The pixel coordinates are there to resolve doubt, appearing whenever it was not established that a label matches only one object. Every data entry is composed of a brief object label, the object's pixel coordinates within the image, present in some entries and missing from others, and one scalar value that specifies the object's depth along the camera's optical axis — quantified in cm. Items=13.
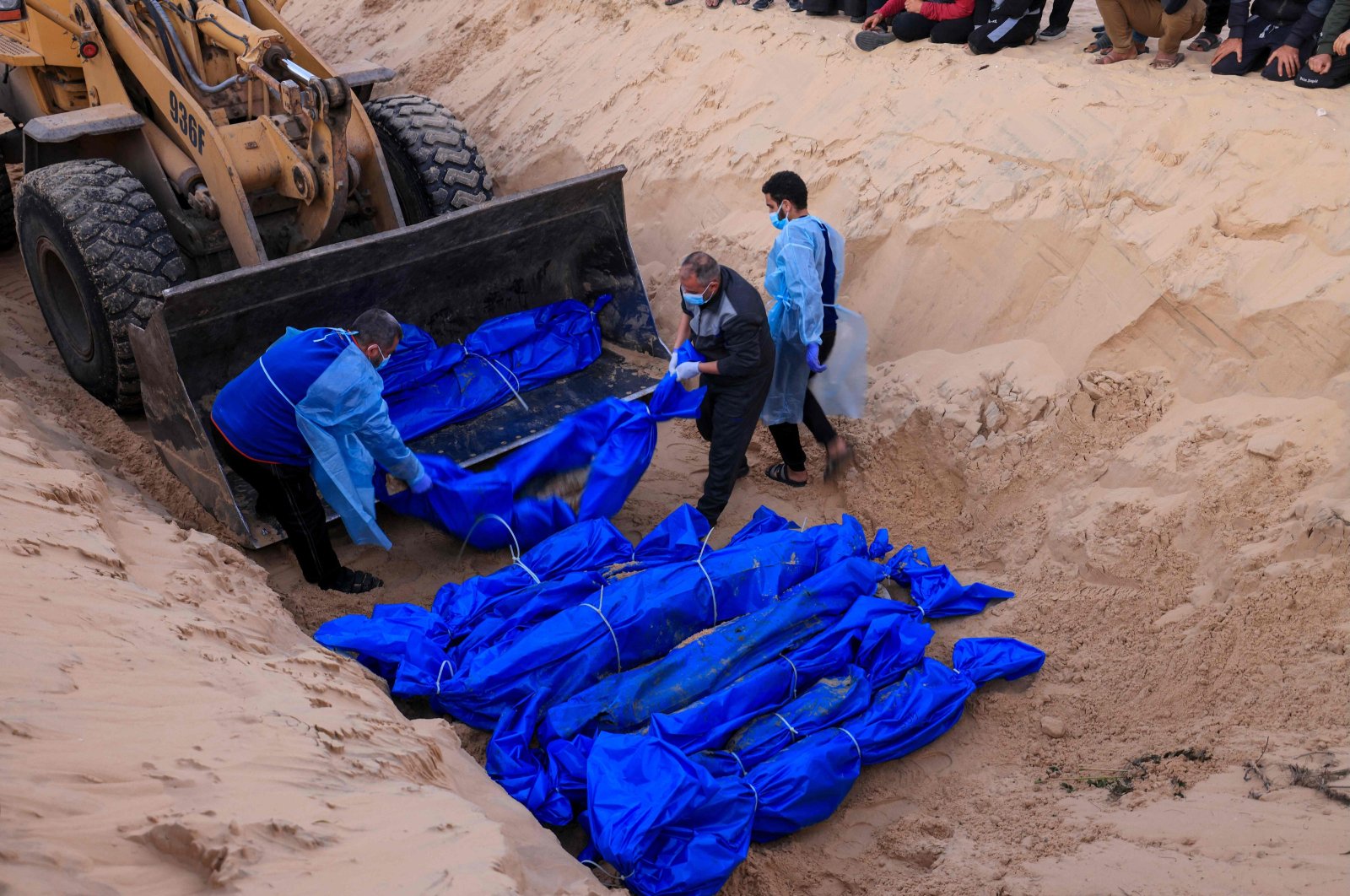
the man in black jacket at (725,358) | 520
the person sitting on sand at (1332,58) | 522
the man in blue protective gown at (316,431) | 454
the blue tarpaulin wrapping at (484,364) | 587
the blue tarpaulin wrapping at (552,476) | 509
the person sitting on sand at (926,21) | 676
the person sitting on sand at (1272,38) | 548
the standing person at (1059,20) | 692
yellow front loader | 523
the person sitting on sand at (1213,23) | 624
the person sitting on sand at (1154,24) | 599
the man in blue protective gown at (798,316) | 546
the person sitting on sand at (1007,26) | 656
